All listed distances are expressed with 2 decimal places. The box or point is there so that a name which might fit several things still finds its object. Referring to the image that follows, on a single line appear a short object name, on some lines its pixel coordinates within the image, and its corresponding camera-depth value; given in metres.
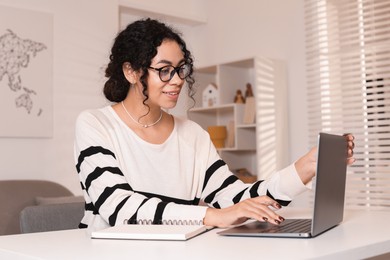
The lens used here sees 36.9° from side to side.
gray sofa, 3.71
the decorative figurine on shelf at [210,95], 5.07
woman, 1.57
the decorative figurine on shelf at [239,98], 4.92
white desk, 1.04
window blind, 4.05
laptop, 1.24
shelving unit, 4.57
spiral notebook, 1.22
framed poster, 4.15
